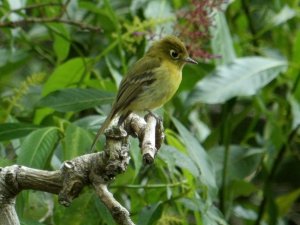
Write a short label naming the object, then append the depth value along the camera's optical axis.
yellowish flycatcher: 6.60
